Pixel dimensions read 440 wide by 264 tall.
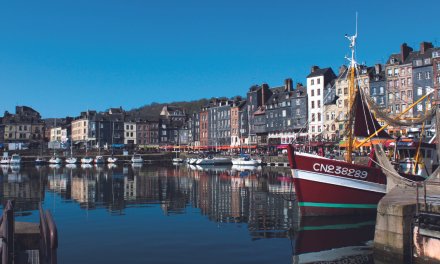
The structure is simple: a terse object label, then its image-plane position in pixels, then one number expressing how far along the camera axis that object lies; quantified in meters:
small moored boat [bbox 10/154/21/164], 102.94
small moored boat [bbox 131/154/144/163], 102.69
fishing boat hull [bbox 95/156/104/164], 102.60
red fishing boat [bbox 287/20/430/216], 21.28
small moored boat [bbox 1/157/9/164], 102.50
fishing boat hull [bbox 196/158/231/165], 92.31
